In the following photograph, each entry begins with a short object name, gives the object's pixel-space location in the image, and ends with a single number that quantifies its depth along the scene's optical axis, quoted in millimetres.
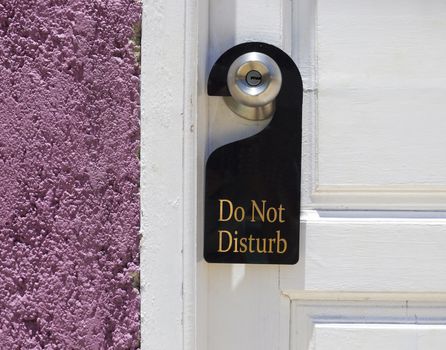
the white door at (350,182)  1656
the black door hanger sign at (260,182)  1640
